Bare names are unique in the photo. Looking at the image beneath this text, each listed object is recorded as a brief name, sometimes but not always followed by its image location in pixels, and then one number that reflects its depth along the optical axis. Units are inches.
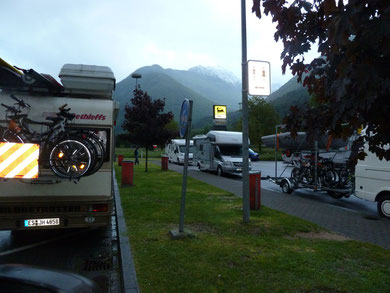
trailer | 450.3
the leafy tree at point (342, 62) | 77.0
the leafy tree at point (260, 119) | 2130.9
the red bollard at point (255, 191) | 346.9
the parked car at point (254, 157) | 1649.1
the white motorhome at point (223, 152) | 764.0
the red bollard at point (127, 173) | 515.2
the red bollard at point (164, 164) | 890.1
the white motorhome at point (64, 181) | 215.9
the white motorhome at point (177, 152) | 1237.6
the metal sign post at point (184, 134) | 239.6
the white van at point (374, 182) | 342.0
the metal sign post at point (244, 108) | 298.2
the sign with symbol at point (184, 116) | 241.8
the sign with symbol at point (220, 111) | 1262.3
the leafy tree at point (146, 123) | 802.8
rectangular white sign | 297.3
